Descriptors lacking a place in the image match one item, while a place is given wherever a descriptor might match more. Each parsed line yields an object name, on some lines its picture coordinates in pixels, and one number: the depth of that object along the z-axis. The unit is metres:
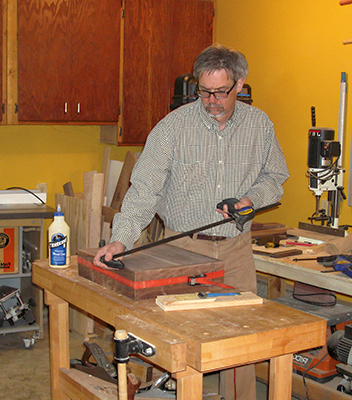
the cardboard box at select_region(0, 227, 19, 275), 3.58
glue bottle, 2.14
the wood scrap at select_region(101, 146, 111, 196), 4.29
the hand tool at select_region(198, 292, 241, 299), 1.68
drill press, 2.94
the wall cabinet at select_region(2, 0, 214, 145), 3.68
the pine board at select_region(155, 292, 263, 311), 1.63
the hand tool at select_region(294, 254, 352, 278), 2.49
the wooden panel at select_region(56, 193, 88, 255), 3.59
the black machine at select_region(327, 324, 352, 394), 2.40
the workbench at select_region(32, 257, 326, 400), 1.40
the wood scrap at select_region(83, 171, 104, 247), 3.77
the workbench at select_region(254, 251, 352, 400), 2.46
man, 2.13
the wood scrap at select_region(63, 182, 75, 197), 4.08
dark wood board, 1.72
